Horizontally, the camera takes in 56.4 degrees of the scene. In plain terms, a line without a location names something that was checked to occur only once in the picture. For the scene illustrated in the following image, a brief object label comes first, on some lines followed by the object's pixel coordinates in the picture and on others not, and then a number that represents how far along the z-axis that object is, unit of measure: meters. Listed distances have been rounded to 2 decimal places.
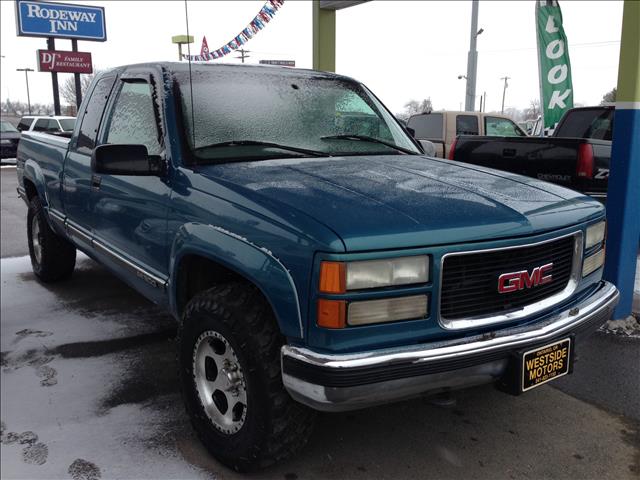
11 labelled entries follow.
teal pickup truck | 2.21
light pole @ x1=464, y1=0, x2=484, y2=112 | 18.25
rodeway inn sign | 26.31
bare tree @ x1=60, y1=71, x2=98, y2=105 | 53.50
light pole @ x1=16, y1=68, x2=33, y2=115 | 66.23
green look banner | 10.34
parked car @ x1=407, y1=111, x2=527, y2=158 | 12.91
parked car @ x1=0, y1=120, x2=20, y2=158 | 20.38
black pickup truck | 5.67
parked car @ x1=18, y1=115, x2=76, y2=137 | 18.83
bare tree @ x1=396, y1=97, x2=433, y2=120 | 61.66
